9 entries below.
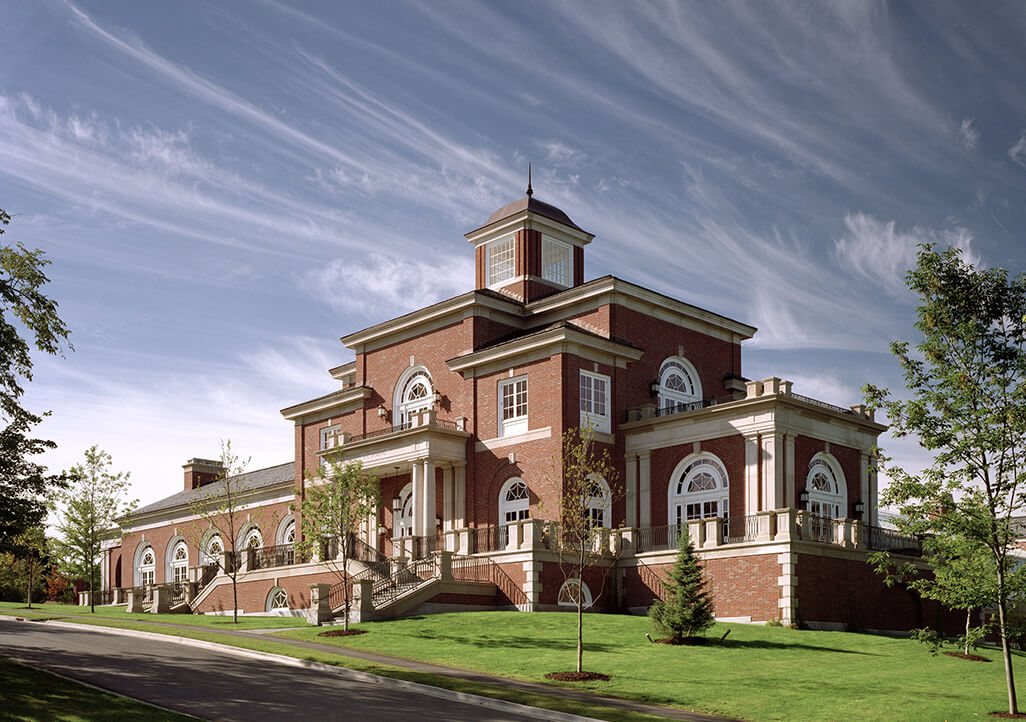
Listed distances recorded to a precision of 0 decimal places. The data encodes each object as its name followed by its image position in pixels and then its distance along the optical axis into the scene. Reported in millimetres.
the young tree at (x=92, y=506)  44906
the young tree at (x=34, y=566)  41512
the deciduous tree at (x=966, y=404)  18797
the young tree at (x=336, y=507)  31422
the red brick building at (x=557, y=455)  32312
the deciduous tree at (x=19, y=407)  21656
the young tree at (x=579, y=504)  24984
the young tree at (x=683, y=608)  25625
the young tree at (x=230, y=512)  37031
